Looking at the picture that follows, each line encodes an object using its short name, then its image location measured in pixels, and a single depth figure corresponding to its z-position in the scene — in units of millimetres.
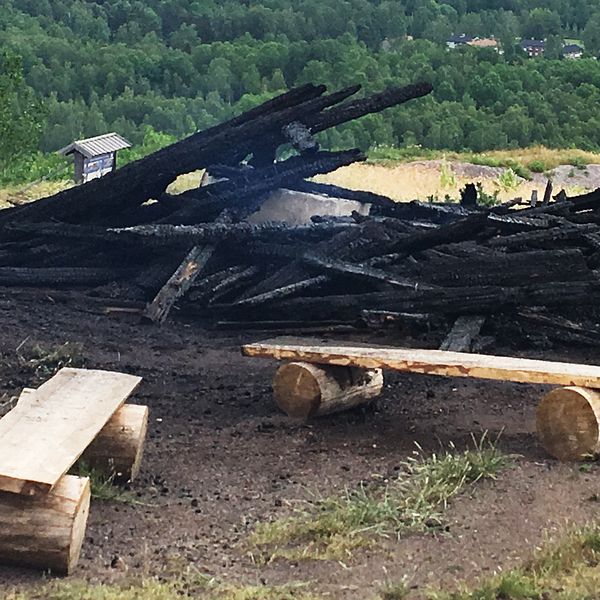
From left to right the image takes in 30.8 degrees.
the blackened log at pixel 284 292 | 10328
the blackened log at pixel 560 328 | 9344
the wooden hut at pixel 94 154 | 20438
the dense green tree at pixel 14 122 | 25219
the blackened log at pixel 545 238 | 10203
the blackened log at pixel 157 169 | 11633
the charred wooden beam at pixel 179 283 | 10398
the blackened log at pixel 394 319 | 9539
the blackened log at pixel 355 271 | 10078
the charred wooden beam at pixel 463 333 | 8883
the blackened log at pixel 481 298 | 9398
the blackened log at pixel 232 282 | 10773
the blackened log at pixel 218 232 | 11086
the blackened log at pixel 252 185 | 12016
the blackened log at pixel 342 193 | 13023
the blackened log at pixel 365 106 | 11672
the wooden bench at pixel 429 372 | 6305
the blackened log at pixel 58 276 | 11414
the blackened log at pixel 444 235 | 10391
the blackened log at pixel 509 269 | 9570
